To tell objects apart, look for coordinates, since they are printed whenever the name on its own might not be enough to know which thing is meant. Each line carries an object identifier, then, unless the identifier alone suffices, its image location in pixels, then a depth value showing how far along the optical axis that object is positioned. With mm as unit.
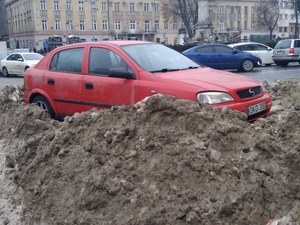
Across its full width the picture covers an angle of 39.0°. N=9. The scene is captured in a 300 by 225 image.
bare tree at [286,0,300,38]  39375
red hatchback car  5648
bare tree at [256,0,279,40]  71250
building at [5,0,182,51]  75031
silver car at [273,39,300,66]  22906
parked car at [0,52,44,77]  21923
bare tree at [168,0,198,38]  52094
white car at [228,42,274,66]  23438
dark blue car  20156
